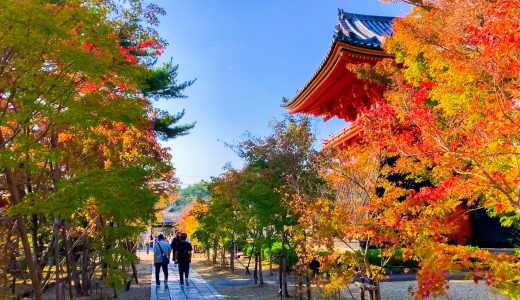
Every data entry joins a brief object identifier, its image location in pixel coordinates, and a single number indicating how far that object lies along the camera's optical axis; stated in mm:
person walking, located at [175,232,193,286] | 12820
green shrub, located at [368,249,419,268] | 13738
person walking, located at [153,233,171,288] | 12633
